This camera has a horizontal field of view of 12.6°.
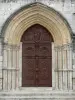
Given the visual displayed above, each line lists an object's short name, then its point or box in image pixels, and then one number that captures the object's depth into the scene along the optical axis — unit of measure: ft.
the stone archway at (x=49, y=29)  37.09
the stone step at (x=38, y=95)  36.76
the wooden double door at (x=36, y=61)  38.40
